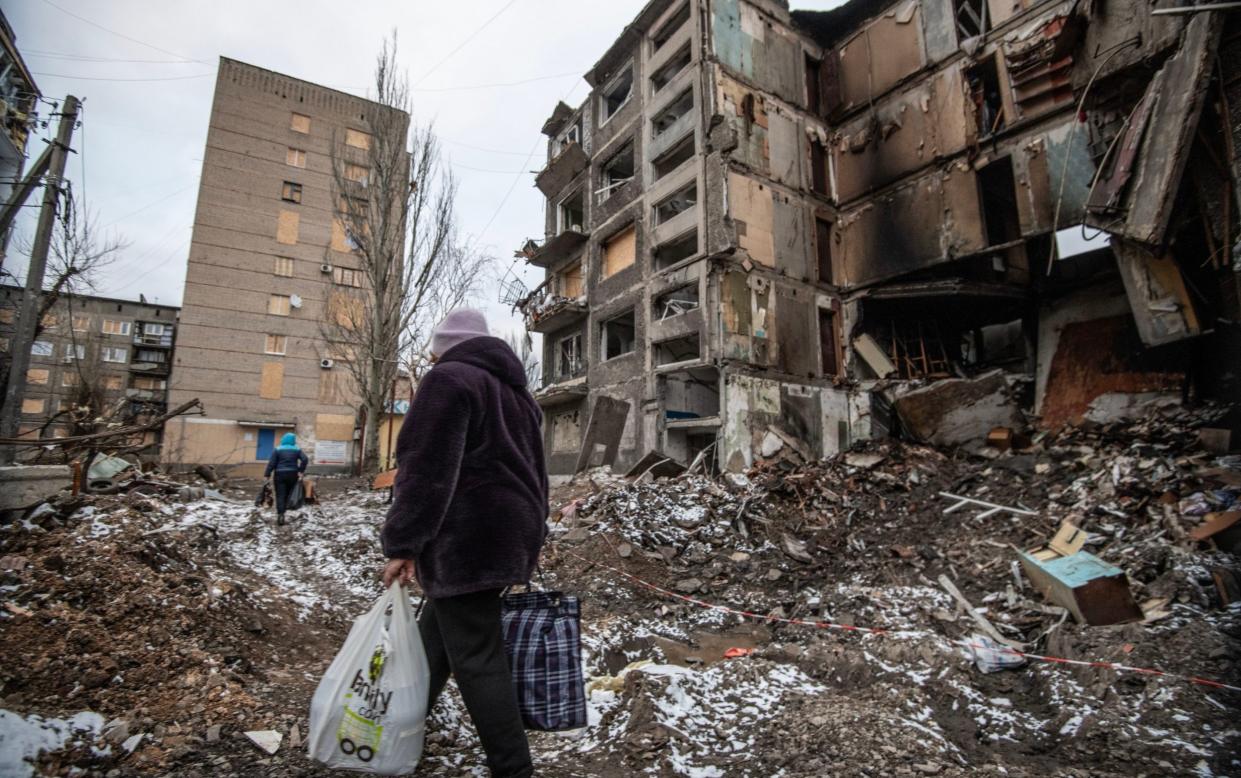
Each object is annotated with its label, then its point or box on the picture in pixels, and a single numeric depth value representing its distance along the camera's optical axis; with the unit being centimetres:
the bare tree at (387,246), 1597
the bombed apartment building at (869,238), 836
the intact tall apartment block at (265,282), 2422
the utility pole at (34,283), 696
